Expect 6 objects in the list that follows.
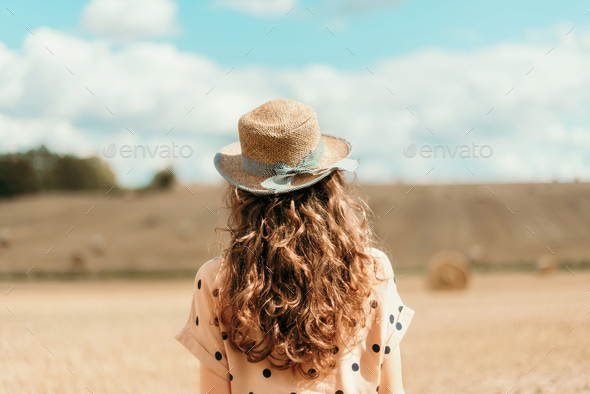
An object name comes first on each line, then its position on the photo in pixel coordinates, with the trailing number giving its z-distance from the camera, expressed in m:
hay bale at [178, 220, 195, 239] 38.06
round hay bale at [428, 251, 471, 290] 19.62
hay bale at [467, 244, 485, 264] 30.41
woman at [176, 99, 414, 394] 1.88
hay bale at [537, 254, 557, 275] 26.09
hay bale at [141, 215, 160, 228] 39.88
